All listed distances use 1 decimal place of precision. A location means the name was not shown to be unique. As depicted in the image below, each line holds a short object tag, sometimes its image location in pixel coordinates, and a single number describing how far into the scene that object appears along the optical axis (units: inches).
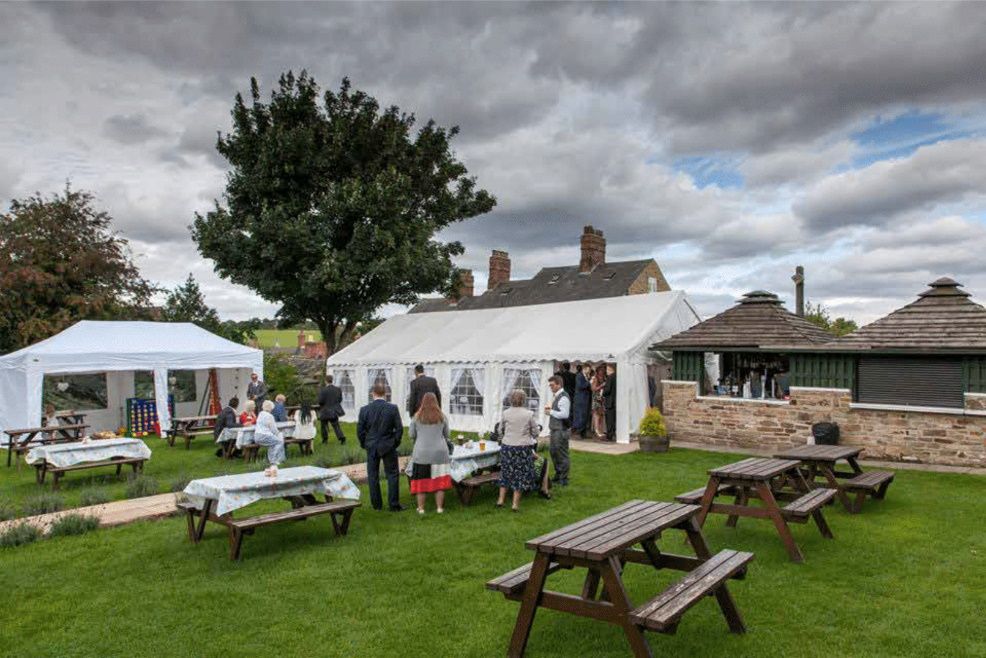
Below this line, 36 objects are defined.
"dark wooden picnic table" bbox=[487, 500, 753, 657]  149.5
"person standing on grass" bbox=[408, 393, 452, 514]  311.1
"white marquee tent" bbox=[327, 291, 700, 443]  567.5
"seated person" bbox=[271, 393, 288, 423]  509.0
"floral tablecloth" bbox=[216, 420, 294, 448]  486.0
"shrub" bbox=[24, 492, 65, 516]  335.0
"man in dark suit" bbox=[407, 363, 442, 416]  449.7
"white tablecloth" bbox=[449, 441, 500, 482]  330.0
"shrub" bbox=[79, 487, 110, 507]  349.1
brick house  1263.5
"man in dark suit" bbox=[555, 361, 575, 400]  572.5
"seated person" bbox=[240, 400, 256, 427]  493.9
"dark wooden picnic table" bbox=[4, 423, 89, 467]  495.5
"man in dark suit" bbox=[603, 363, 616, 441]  571.8
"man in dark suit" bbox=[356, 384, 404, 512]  323.0
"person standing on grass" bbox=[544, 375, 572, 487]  356.8
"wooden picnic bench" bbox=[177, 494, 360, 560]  248.2
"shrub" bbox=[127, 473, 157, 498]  369.0
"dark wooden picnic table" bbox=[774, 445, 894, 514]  304.5
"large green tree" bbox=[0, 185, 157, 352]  880.9
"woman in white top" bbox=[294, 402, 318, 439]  514.9
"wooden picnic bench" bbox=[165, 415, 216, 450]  586.2
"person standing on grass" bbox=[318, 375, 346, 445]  547.8
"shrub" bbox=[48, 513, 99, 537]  287.9
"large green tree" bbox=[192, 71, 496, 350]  837.2
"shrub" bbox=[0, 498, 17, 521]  320.1
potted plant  502.3
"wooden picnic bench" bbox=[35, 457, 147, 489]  399.2
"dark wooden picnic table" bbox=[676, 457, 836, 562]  240.8
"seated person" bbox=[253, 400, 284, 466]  401.4
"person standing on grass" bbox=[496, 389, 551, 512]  316.8
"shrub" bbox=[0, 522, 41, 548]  273.4
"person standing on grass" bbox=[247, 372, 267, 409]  596.7
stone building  430.6
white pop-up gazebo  588.4
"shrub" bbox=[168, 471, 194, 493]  383.7
